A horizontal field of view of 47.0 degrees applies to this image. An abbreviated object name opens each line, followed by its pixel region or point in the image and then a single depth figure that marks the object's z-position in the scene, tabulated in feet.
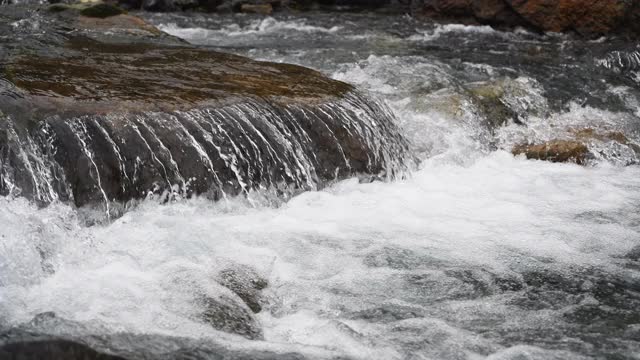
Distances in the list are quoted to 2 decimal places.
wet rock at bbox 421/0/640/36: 40.01
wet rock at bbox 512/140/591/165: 24.67
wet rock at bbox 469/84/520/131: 26.99
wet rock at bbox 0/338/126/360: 10.82
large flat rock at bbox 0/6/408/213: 16.96
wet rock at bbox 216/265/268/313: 13.99
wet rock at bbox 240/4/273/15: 53.21
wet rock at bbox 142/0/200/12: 54.39
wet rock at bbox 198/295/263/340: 12.78
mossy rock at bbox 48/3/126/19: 31.09
